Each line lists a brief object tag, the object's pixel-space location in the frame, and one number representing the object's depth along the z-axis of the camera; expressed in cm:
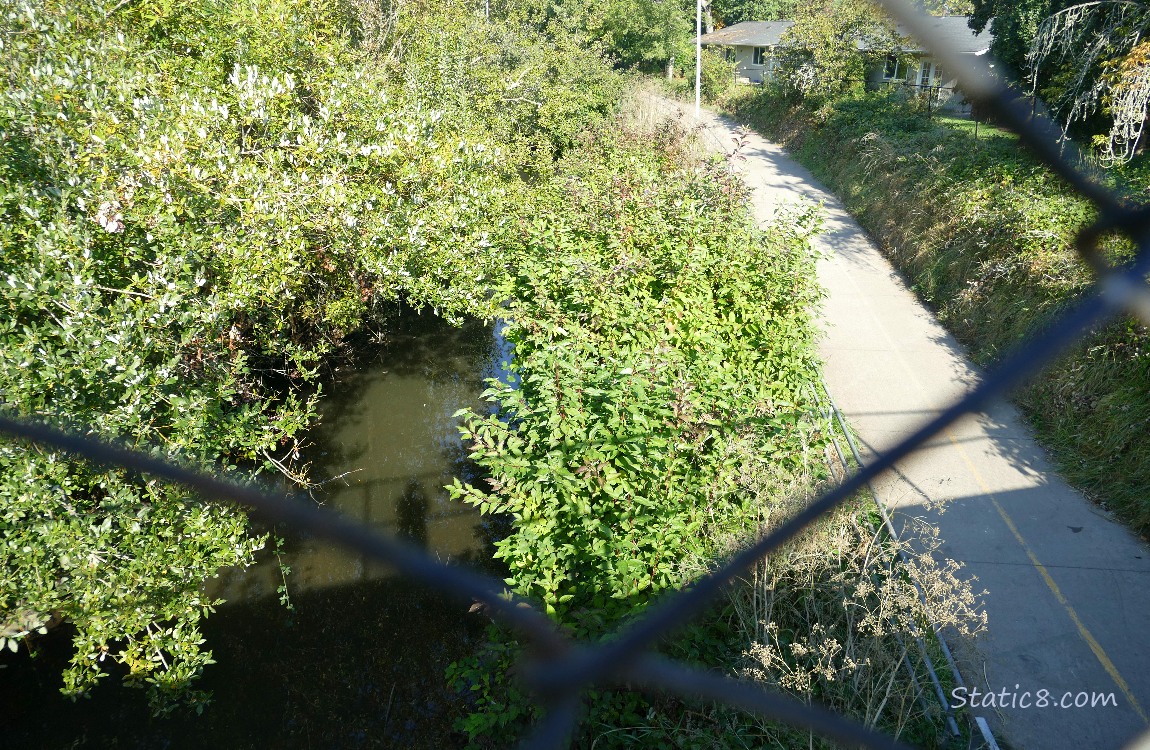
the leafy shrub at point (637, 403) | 511
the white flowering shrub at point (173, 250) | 477
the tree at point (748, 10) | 5525
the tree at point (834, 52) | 2297
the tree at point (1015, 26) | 1416
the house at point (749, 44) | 3972
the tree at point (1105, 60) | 943
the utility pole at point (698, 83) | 2611
